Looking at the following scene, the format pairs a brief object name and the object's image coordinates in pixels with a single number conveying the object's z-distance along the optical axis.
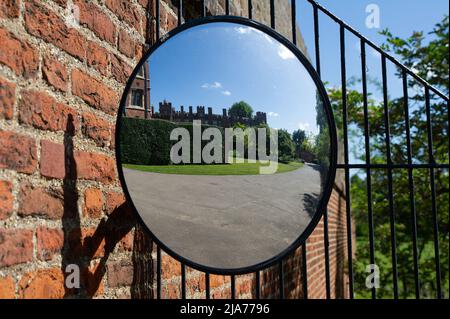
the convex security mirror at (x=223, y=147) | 1.36
